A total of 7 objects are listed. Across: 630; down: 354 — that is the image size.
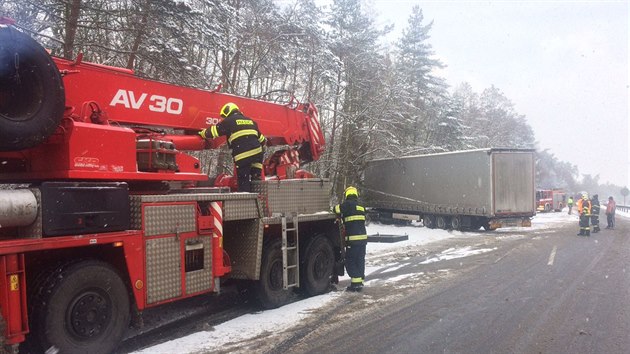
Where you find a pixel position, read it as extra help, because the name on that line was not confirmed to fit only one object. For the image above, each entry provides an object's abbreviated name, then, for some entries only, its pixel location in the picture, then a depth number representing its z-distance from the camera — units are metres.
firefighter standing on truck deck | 6.86
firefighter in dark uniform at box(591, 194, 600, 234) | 22.00
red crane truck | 4.25
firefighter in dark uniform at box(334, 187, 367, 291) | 8.85
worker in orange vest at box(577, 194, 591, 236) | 20.30
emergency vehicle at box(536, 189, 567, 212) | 47.09
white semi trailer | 21.34
